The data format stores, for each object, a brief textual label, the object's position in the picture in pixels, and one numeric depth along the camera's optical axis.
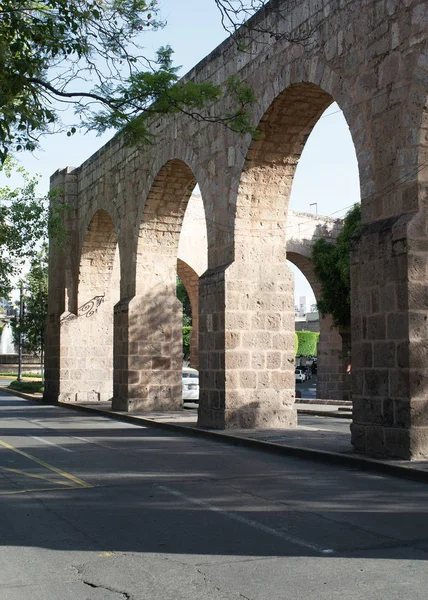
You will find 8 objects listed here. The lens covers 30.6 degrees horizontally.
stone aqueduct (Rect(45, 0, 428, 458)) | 9.40
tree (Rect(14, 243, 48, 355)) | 32.41
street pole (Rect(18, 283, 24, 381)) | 33.12
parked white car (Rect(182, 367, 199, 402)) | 24.55
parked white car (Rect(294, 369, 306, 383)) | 52.36
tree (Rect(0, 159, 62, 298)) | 22.19
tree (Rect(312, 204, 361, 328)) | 25.66
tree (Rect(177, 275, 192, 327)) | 51.19
